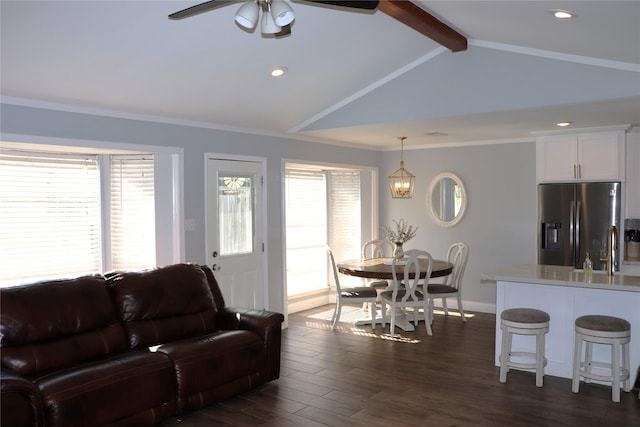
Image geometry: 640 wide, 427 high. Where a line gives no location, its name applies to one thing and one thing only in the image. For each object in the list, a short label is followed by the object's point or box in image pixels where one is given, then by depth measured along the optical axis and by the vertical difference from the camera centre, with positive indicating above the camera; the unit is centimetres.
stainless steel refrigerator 591 -25
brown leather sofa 311 -103
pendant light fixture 658 +16
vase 652 -59
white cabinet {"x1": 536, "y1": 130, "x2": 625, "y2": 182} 586 +47
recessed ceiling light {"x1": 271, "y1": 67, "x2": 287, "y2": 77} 467 +115
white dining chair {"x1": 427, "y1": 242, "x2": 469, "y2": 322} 627 -104
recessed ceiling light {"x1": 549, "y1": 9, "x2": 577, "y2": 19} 339 +119
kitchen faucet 434 -41
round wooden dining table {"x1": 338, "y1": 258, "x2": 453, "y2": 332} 583 -78
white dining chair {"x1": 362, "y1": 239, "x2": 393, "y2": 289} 690 -73
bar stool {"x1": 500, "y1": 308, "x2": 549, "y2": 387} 418 -105
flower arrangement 755 -42
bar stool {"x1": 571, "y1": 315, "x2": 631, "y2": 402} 390 -113
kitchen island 422 -85
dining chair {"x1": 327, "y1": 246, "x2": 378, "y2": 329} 609 -110
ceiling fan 250 +92
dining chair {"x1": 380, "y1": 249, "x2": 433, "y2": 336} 573 -105
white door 556 -30
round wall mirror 740 +1
